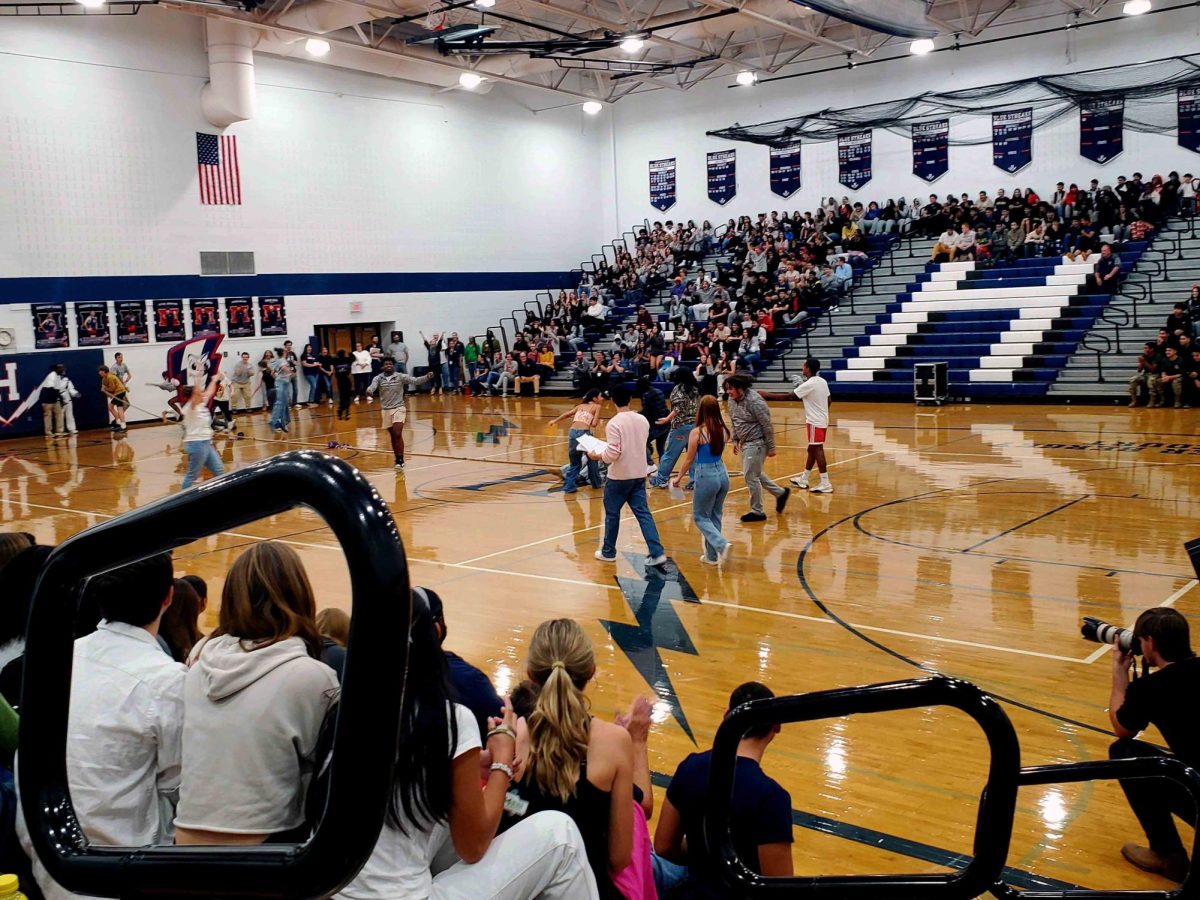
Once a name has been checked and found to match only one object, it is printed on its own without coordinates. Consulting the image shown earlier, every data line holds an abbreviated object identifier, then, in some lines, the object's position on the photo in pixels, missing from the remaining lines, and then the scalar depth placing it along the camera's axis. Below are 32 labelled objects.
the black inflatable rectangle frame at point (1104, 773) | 2.59
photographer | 3.92
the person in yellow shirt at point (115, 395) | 23.94
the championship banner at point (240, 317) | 27.45
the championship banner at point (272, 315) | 28.12
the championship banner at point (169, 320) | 26.08
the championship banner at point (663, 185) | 35.06
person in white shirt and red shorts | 12.25
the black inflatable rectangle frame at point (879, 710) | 1.78
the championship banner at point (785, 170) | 32.25
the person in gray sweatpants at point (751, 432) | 10.97
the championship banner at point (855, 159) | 30.97
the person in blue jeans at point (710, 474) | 9.40
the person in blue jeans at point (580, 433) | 12.42
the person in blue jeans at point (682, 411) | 11.84
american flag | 26.31
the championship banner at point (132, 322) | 25.31
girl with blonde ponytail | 3.19
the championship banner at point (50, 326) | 23.83
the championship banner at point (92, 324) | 24.56
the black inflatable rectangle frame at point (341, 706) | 0.91
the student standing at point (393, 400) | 15.29
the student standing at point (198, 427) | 13.00
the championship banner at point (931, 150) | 29.62
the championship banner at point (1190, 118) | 25.47
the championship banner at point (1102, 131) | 26.58
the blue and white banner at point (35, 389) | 23.34
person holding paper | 9.20
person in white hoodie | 1.97
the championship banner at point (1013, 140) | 28.14
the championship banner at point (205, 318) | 26.75
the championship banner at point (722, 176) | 33.66
